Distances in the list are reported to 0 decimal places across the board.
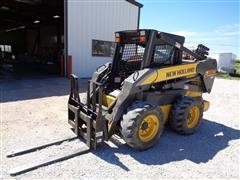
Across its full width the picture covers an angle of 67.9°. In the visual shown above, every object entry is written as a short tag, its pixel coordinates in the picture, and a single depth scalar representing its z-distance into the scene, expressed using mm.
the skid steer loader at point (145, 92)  2974
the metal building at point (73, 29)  9462
